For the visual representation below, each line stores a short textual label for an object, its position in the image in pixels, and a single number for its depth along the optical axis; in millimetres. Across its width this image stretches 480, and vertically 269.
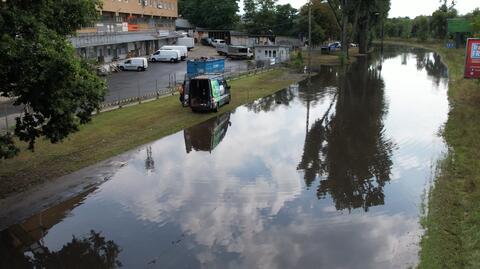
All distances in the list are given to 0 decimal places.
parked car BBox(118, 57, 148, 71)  50906
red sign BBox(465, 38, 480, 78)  27172
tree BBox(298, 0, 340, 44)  88688
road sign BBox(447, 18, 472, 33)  81500
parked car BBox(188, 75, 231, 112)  27578
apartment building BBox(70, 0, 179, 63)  49688
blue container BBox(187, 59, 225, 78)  41125
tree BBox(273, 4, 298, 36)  97250
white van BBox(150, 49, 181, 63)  60944
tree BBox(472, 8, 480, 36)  30969
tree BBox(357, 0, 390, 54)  74188
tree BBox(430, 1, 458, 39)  112812
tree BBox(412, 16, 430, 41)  133225
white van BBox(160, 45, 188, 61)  63544
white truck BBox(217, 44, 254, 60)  70750
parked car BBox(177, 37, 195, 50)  78131
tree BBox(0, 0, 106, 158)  11211
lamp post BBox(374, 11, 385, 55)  85762
